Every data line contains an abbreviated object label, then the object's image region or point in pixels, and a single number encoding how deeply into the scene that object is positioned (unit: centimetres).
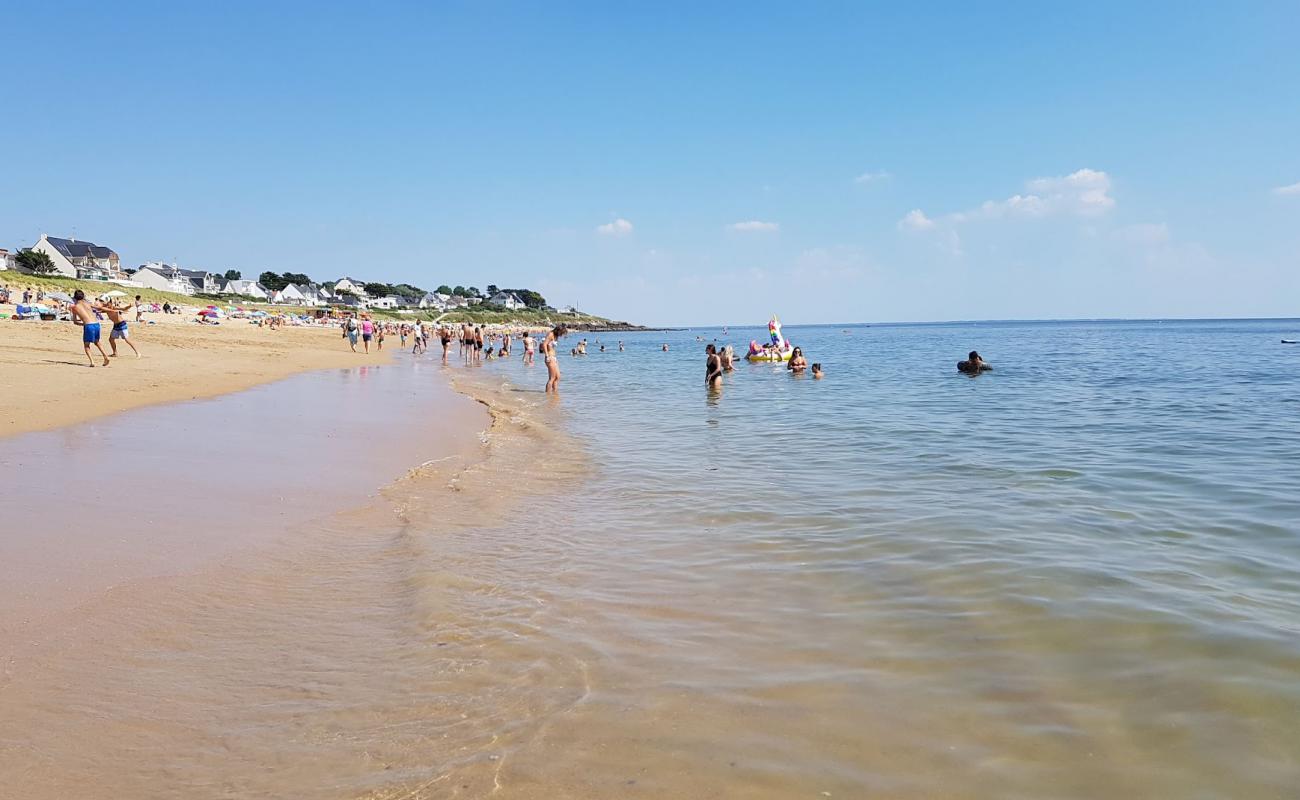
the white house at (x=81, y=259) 8812
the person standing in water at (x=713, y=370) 2181
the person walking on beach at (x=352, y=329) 4294
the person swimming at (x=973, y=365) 2773
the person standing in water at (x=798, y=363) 2722
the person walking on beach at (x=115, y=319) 2006
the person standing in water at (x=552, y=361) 2112
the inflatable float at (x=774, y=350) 3269
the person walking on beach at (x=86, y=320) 1741
